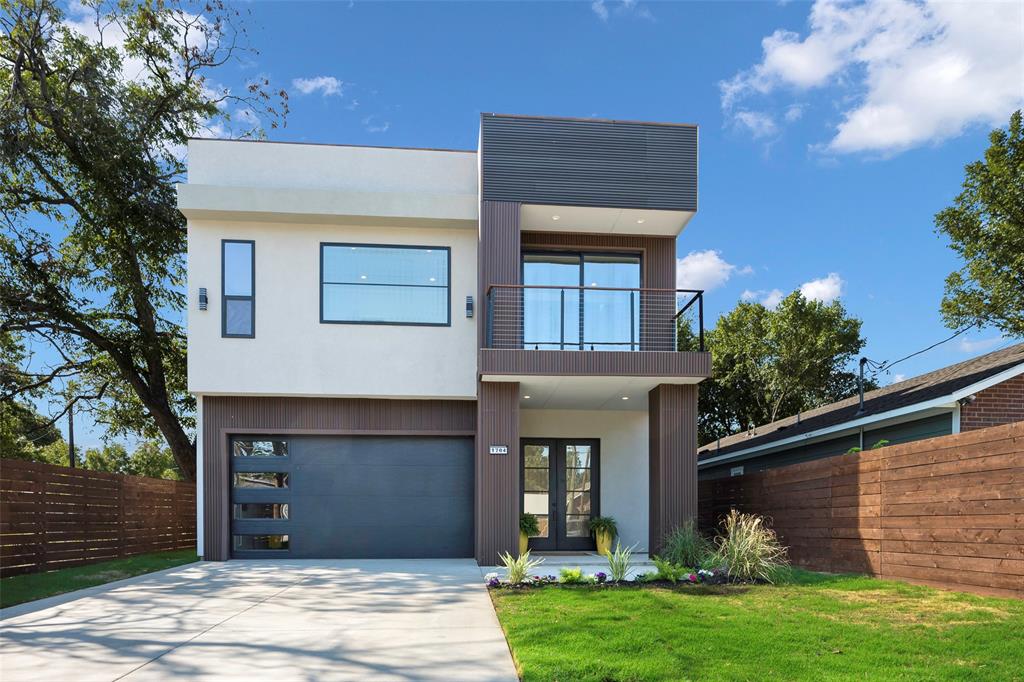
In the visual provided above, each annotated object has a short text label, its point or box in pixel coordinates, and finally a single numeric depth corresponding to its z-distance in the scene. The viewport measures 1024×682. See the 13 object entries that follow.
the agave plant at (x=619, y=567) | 9.71
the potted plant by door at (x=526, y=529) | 13.59
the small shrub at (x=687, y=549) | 11.06
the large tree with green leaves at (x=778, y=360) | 29.50
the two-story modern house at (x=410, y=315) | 12.45
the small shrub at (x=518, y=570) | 9.45
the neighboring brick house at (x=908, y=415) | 12.36
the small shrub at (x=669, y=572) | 9.74
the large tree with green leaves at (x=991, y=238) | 17.98
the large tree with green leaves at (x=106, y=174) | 15.91
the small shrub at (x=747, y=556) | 9.83
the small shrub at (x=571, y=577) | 9.55
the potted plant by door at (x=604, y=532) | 13.72
